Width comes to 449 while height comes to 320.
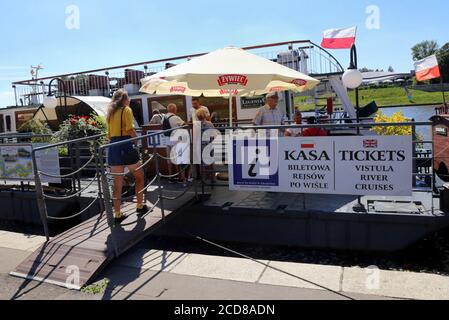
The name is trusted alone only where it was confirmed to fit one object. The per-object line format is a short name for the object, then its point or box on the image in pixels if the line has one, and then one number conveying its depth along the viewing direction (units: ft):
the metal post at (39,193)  17.71
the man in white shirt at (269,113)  25.26
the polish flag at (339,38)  31.53
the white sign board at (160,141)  27.44
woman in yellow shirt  18.79
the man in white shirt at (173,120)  25.45
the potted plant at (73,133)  28.19
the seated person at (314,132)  20.74
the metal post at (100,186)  19.78
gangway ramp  15.05
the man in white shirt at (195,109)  25.37
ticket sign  18.20
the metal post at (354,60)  28.71
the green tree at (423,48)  345.04
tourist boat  18.37
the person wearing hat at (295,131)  24.09
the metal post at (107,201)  16.10
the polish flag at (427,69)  35.37
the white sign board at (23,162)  26.63
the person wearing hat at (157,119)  28.27
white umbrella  21.18
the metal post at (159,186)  19.38
